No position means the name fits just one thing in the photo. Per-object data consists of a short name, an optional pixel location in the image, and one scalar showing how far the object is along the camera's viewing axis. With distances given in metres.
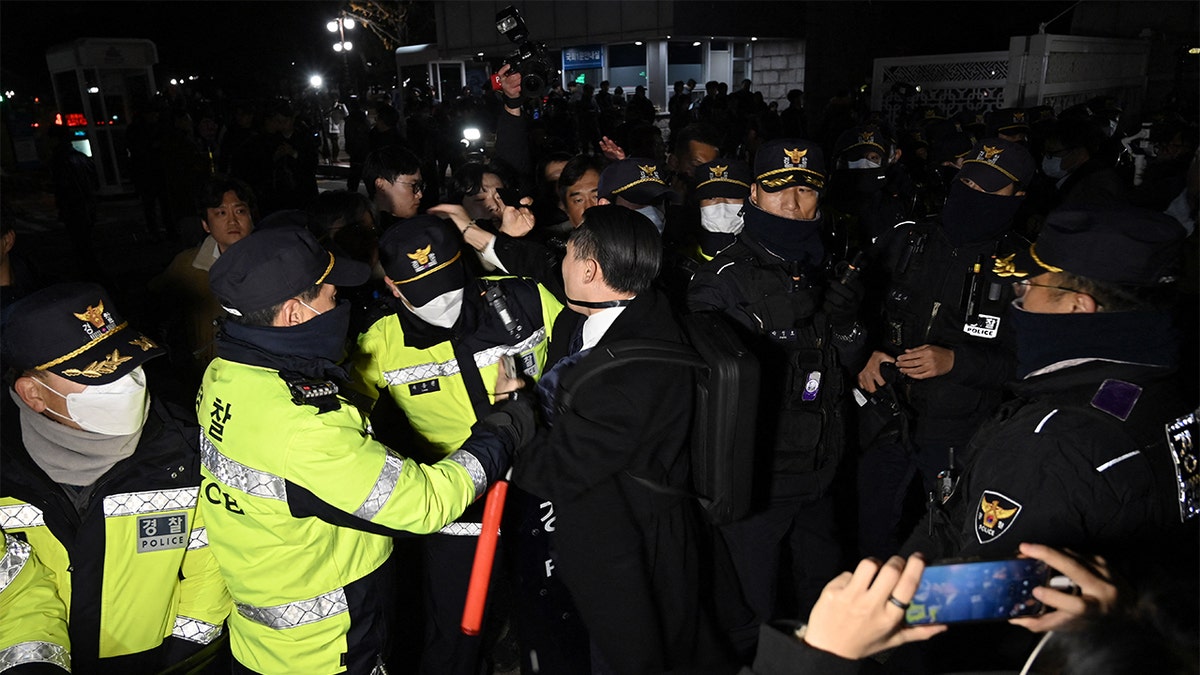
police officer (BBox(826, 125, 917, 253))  5.59
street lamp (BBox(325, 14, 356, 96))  31.45
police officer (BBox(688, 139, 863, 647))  3.24
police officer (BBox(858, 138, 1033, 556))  3.60
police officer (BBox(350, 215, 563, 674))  2.93
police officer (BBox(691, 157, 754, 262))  4.12
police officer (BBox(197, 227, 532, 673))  2.10
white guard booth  15.72
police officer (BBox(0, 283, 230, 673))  2.22
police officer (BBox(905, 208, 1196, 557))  1.83
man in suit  2.35
